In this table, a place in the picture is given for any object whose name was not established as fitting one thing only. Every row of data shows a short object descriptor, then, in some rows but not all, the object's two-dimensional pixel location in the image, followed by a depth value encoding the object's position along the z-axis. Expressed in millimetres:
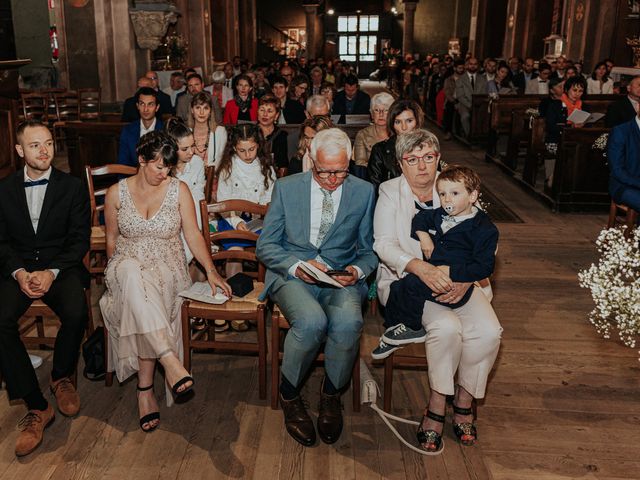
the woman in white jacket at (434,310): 3125
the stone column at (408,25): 32469
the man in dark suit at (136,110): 7582
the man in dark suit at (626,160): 5465
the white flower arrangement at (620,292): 2672
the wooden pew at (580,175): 7535
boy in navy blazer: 3131
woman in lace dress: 3318
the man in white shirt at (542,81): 12422
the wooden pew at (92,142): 7426
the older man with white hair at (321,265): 3236
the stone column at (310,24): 32219
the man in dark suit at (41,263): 3250
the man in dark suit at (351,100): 8945
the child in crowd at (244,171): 4602
